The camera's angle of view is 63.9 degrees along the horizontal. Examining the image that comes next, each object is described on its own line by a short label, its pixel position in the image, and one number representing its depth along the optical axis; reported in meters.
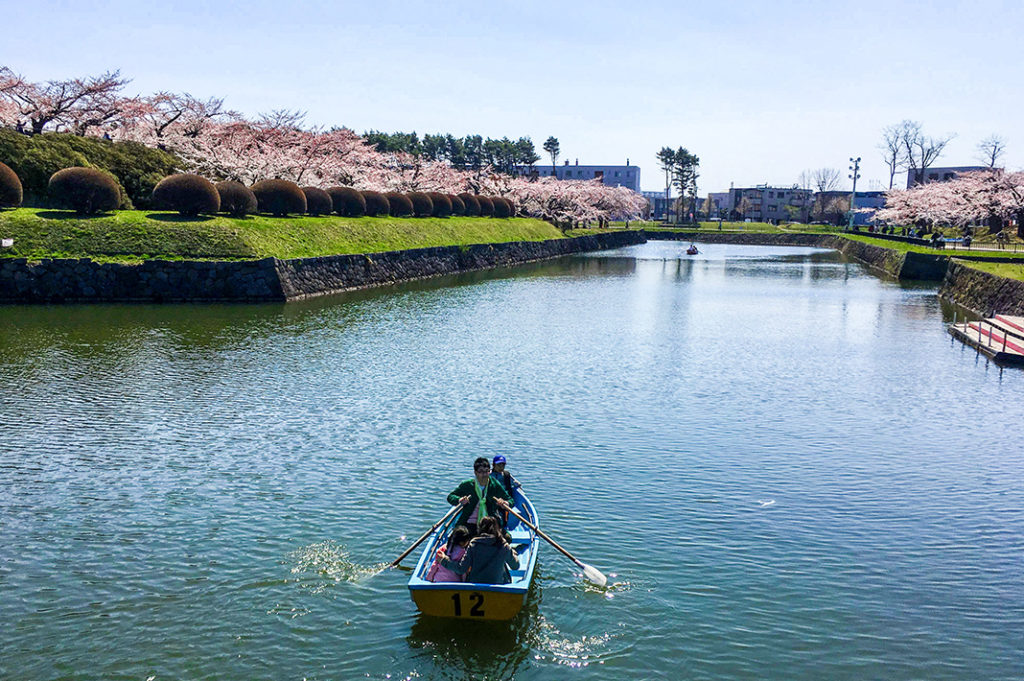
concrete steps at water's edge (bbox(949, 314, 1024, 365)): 31.69
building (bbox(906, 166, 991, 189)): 159.25
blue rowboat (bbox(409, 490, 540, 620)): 10.77
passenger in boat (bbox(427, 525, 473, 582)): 11.33
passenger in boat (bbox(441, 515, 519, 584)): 10.98
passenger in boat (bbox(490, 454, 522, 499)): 13.05
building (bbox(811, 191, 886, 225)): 178.15
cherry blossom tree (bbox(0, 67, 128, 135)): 59.53
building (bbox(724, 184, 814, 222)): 195.00
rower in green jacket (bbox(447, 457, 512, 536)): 12.30
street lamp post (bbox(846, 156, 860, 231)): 126.29
